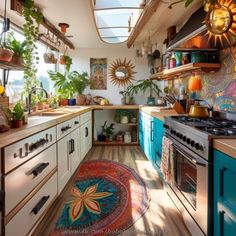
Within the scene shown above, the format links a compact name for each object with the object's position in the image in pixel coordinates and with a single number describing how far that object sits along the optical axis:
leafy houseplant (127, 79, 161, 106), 5.39
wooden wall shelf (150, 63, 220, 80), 2.62
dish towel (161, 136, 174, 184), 2.39
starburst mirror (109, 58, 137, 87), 5.88
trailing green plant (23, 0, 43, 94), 2.63
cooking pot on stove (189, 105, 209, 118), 2.63
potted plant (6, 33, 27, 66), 2.35
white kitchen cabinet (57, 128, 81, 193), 2.67
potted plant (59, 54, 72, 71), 4.88
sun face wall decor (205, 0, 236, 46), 1.82
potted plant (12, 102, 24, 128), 1.82
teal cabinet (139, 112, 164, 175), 3.21
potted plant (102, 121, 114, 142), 5.68
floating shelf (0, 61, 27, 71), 2.22
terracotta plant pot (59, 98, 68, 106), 5.09
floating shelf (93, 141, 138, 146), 5.53
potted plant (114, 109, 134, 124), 5.52
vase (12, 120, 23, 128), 1.81
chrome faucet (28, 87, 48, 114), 2.80
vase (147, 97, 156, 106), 5.23
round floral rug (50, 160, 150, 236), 2.13
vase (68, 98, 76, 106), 5.31
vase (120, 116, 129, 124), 5.51
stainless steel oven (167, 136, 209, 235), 1.61
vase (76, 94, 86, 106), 5.52
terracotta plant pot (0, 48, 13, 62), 2.07
